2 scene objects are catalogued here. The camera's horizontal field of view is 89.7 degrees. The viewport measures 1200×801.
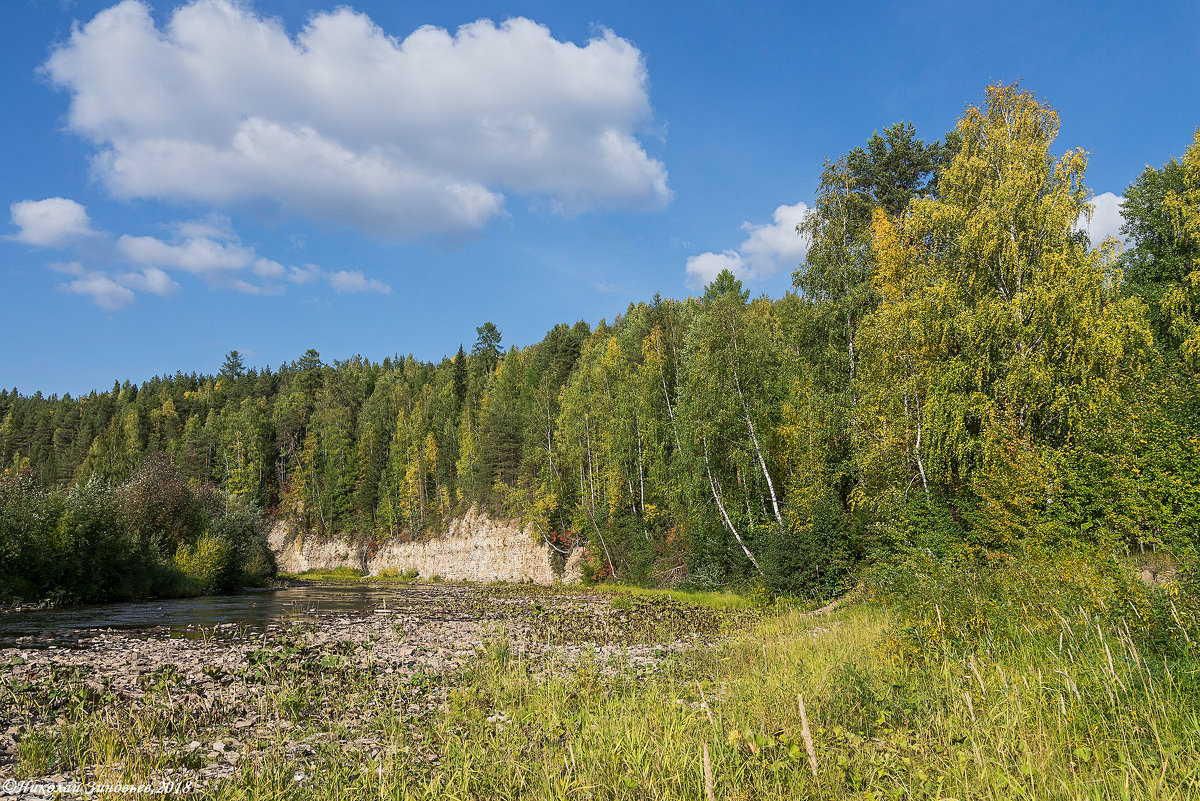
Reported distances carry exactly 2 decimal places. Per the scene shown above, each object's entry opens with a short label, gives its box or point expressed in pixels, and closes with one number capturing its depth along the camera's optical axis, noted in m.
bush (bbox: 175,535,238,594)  35.88
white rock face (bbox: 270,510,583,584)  53.61
